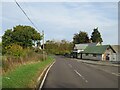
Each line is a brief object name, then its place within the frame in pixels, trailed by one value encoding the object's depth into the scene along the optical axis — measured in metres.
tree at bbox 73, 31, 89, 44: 64.74
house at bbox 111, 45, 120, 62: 32.79
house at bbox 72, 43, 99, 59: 54.43
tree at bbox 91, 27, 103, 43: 67.23
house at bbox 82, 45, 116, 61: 35.88
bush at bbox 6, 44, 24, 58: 16.11
